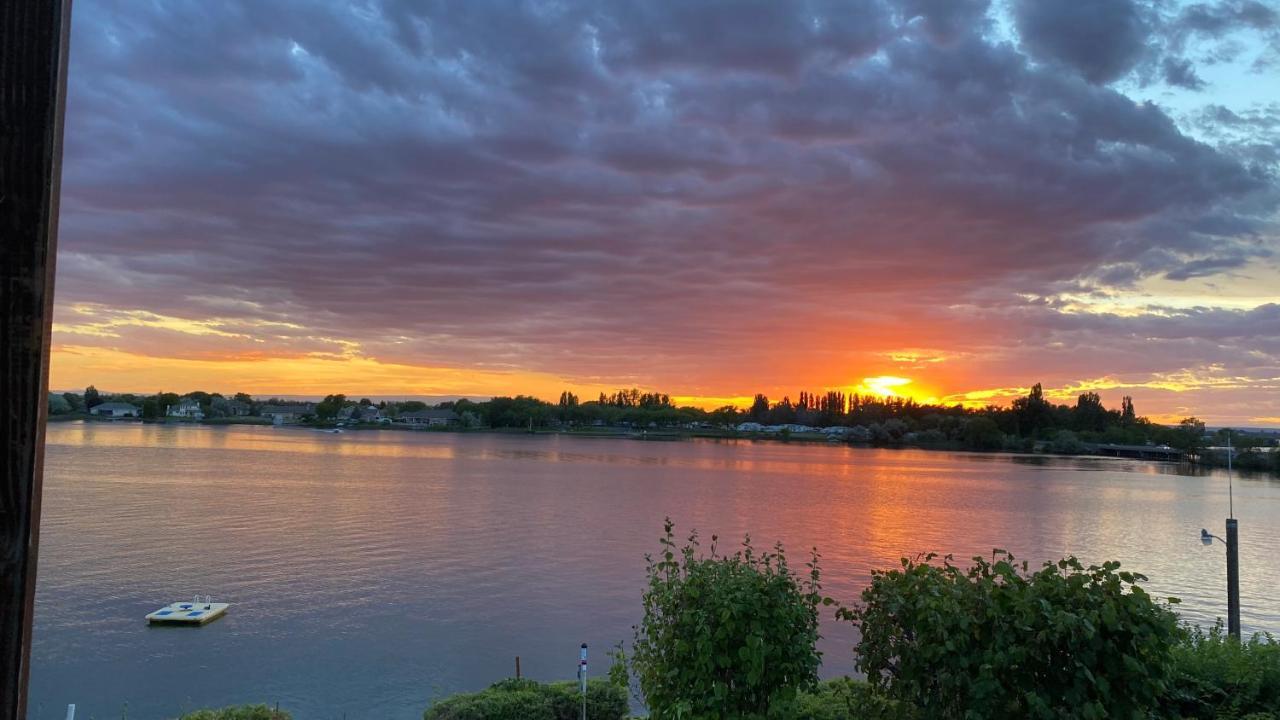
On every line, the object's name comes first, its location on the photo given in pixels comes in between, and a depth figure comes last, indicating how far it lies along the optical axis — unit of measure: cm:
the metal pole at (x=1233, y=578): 2155
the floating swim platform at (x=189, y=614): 2917
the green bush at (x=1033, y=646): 586
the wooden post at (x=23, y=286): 135
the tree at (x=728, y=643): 666
